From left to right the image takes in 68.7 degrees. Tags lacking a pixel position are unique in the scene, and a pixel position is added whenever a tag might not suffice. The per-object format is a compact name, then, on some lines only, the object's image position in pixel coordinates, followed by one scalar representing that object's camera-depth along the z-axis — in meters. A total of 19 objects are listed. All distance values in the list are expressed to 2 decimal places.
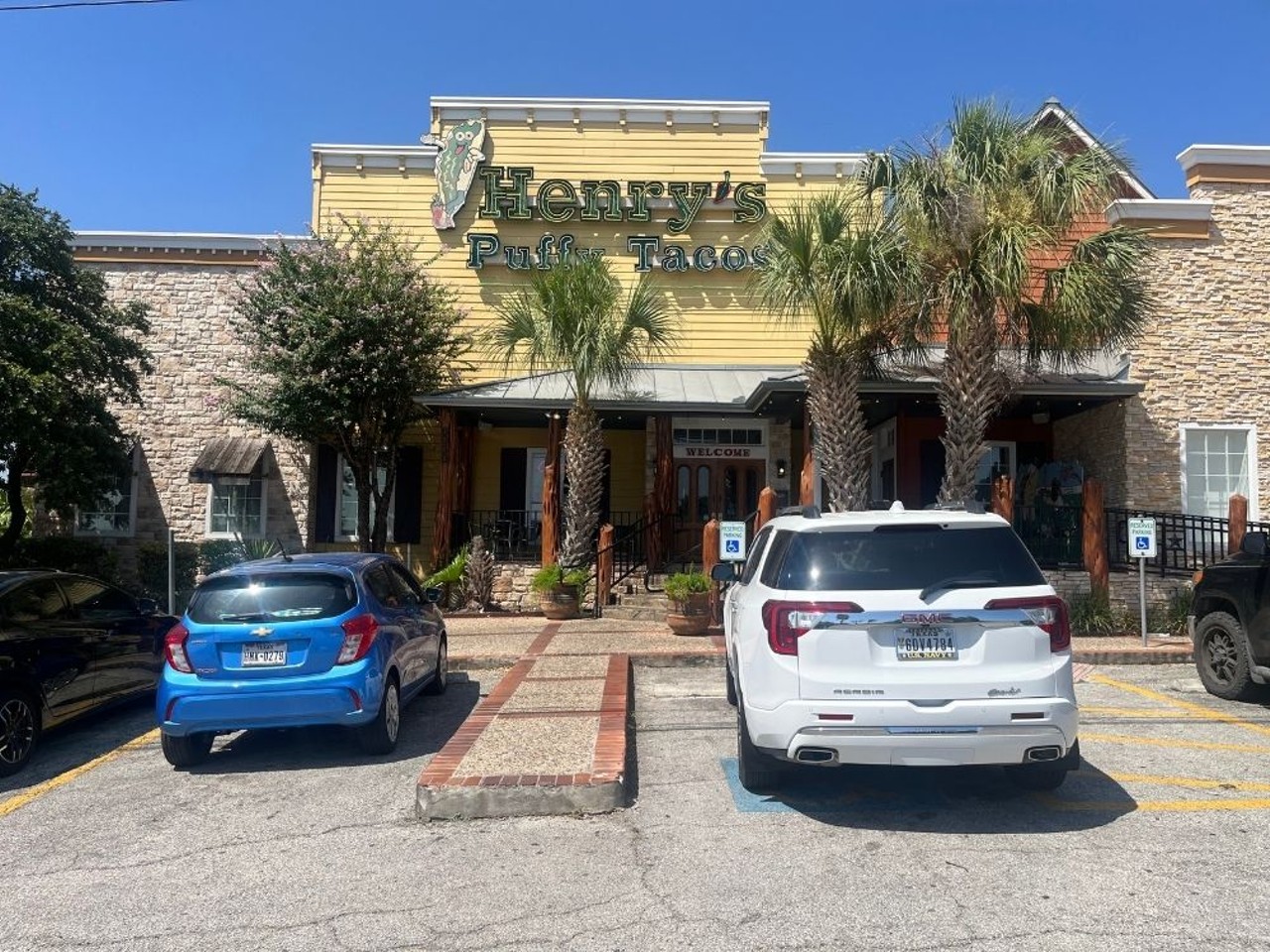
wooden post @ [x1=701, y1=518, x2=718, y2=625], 13.34
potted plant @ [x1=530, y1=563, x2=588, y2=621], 14.18
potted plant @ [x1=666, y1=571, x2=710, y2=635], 12.70
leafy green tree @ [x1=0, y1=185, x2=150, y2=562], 14.23
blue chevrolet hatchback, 6.67
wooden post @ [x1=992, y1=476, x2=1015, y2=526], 13.71
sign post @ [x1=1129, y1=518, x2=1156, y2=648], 11.92
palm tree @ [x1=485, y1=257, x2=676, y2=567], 14.16
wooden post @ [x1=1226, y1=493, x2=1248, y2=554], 13.41
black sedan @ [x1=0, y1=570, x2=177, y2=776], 6.85
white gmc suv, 4.99
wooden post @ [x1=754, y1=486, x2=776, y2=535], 13.05
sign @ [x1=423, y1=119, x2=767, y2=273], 18.80
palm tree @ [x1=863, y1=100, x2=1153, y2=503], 11.70
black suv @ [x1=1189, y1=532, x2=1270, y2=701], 8.23
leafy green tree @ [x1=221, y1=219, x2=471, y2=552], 15.72
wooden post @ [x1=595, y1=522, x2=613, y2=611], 14.75
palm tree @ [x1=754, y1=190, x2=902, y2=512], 12.07
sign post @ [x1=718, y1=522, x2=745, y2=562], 12.38
